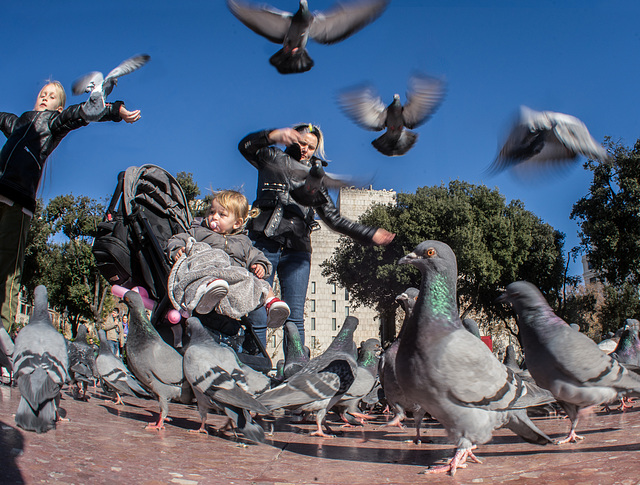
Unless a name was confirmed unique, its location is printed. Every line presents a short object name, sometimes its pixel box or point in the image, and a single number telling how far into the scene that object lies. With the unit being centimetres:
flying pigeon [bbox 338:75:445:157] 618
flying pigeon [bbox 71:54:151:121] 505
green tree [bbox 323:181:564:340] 2981
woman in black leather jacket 557
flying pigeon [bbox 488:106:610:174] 474
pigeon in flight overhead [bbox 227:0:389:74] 496
